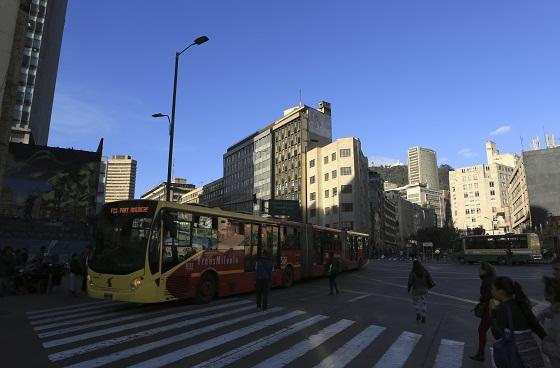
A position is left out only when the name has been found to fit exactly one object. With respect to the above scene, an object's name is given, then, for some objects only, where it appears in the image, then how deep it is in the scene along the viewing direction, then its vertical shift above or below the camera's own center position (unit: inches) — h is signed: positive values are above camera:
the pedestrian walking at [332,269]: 700.0 -8.0
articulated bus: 507.2 +14.8
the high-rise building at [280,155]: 4155.3 +1087.6
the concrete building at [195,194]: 7116.1 +1128.8
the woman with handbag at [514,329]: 178.1 -26.0
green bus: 1689.2 +63.8
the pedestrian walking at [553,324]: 178.7 -23.7
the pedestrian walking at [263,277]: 524.4 -15.7
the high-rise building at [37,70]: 3392.2 +1554.0
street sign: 2410.2 +305.5
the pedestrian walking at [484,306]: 297.6 -27.4
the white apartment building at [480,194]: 6048.2 +960.0
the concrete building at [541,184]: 3905.0 +705.2
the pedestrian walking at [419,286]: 440.1 -21.0
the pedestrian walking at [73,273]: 681.6 -15.7
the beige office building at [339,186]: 3496.6 +632.1
